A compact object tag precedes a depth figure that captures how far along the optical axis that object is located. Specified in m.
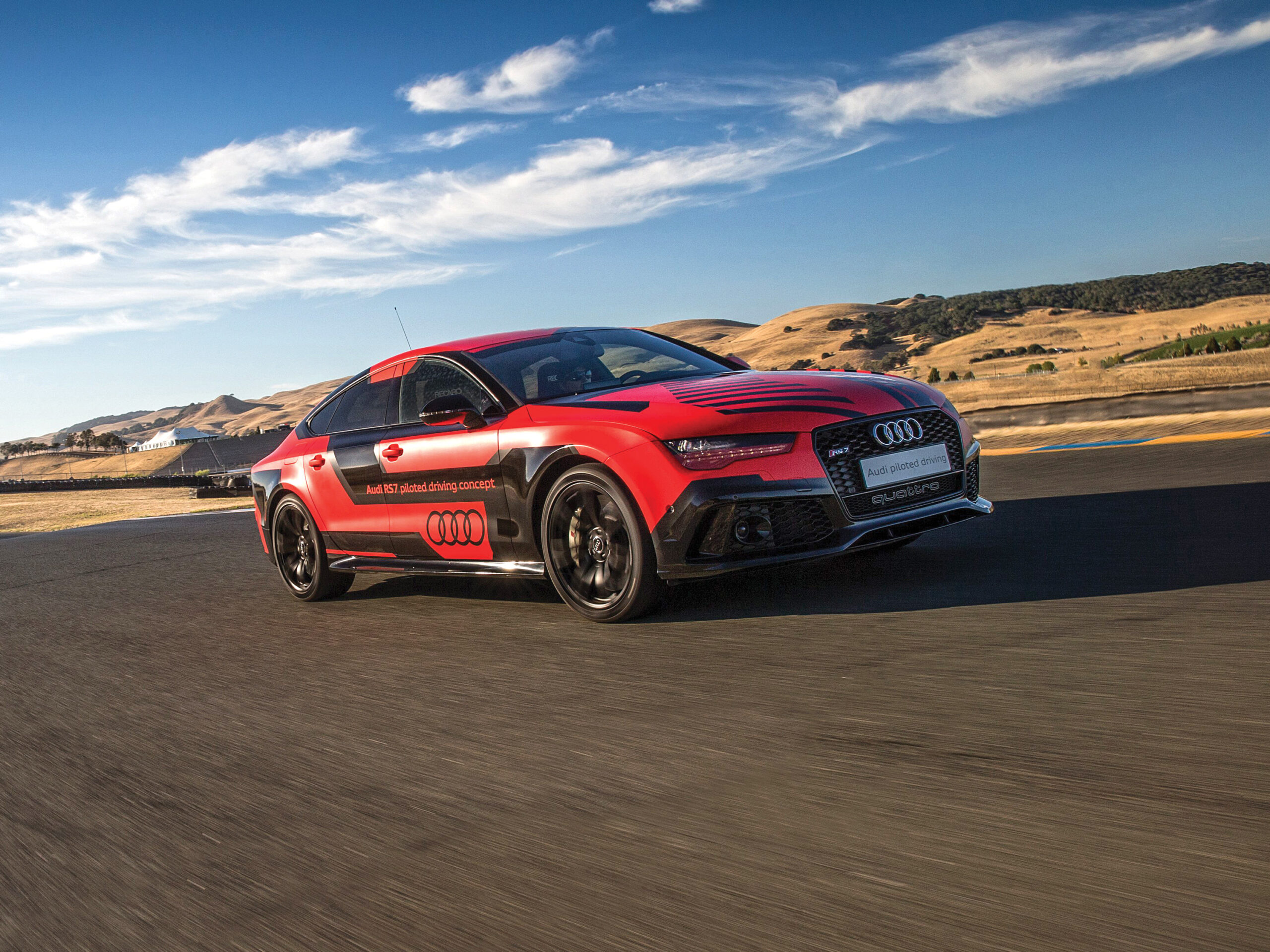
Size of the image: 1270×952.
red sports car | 4.92
